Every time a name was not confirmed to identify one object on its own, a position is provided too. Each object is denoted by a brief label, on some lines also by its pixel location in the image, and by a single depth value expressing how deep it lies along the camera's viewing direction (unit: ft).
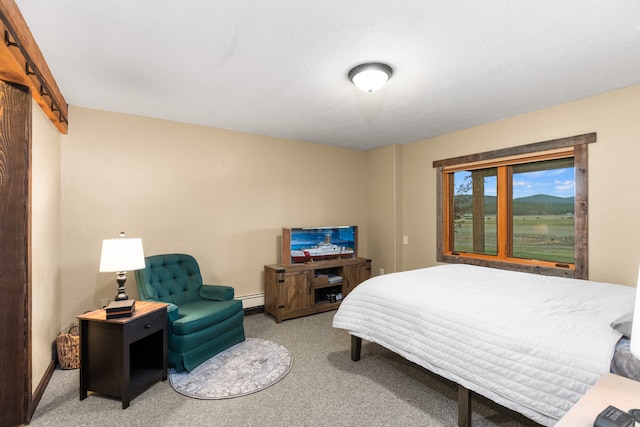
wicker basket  8.93
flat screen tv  13.76
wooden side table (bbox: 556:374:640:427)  3.29
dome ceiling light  7.60
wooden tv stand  13.03
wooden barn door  6.46
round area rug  7.82
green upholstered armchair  8.68
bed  4.98
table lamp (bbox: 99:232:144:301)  7.89
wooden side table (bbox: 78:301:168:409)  7.21
